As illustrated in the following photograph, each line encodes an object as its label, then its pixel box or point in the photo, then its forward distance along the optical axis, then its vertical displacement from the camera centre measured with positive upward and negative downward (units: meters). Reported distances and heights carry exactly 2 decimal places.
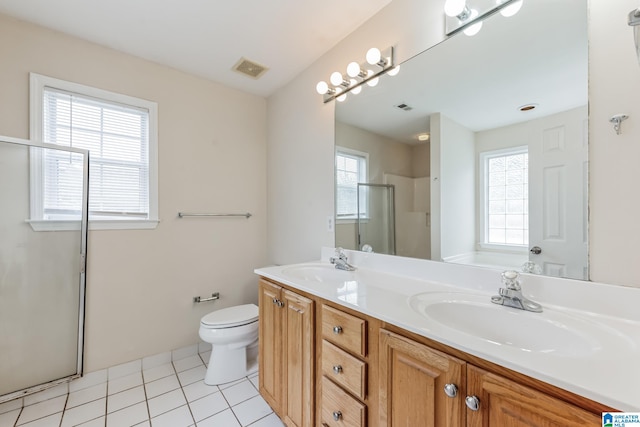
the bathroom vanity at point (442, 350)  0.57 -0.38
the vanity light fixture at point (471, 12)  1.11 +0.89
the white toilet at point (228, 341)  1.88 -0.92
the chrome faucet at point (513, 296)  0.91 -0.28
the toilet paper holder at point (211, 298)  2.28 -0.74
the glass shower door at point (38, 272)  1.64 -0.39
